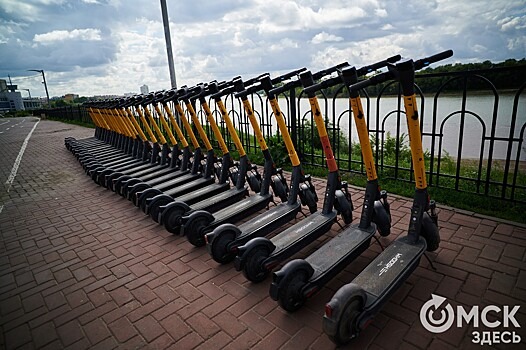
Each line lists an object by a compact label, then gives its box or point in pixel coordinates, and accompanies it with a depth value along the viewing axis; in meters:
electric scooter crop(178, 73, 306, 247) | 3.70
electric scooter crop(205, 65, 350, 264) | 3.29
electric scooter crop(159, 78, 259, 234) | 4.04
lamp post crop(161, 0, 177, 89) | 8.47
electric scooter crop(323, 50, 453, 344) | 2.11
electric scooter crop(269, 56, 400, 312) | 2.50
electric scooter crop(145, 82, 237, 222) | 4.40
